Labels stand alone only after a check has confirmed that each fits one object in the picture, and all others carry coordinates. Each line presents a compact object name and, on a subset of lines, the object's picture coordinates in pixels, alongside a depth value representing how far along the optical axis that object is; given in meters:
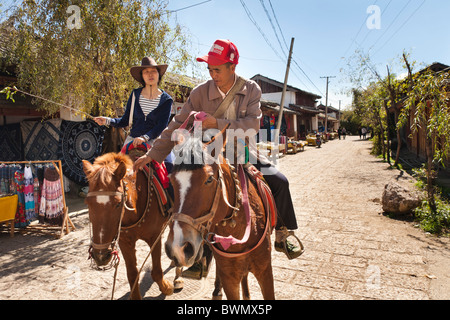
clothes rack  6.29
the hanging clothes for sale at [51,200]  6.36
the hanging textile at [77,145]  8.98
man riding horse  2.31
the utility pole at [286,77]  17.33
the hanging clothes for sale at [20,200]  6.26
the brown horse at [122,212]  2.53
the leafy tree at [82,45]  6.35
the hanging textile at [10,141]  9.88
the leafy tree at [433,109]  5.70
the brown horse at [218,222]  1.73
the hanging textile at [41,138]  9.23
